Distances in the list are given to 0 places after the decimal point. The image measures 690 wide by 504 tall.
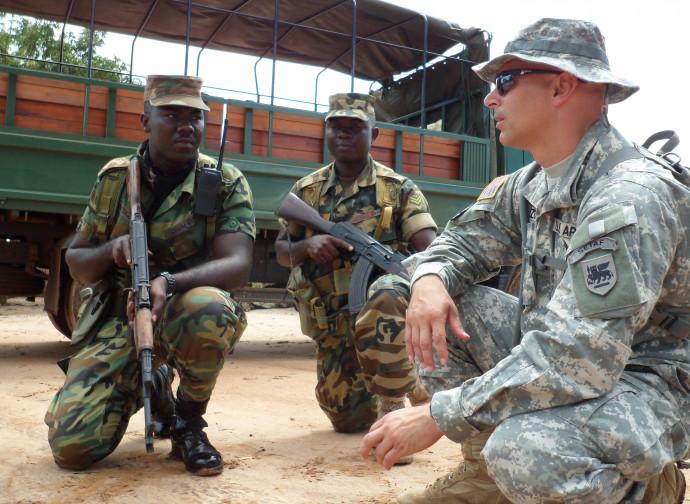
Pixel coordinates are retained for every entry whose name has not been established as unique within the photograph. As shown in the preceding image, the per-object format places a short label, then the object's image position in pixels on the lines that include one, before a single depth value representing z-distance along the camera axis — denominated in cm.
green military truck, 493
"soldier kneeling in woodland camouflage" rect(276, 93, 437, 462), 340
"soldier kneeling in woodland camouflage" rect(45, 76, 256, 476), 267
